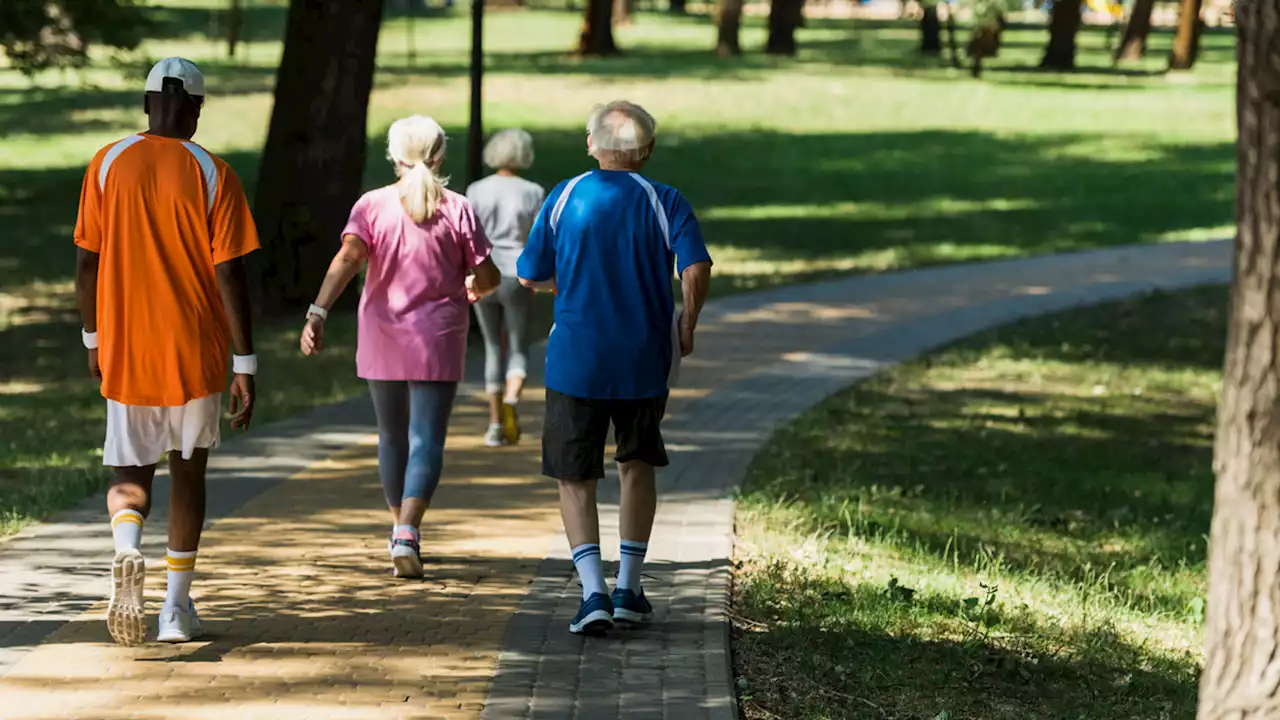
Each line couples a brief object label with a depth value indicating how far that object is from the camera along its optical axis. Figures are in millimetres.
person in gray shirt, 19906
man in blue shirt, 13156
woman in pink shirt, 14781
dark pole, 28906
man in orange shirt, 12516
